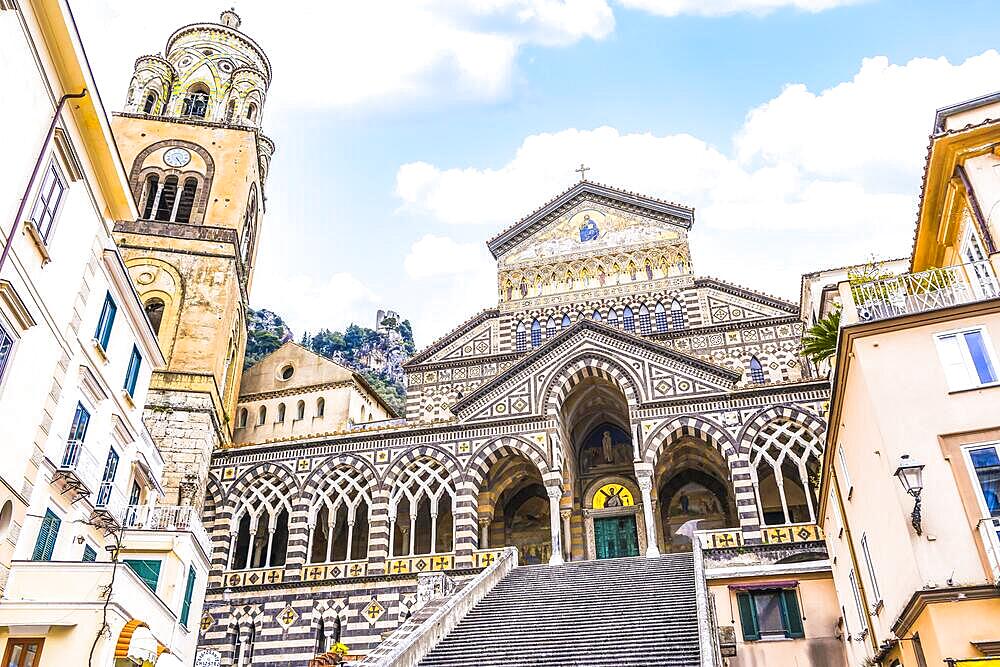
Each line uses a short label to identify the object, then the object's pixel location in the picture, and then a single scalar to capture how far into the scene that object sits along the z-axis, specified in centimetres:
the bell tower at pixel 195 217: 3058
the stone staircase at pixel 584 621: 1491
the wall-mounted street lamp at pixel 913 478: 1130
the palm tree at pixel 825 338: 1856
